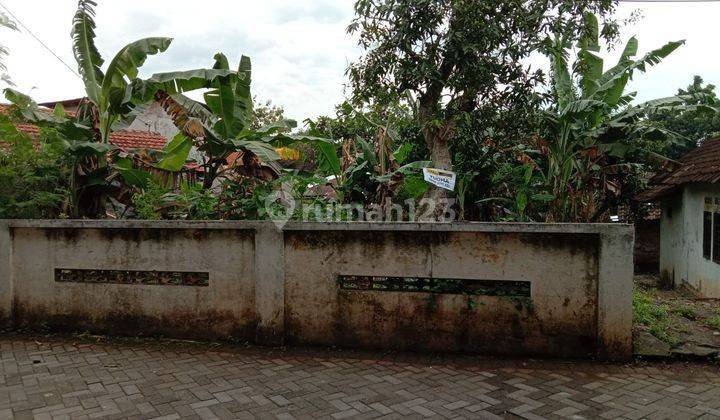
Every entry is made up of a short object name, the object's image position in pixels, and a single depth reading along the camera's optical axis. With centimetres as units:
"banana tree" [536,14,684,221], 605
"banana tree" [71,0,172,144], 623
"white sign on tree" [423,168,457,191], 571
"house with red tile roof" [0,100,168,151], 1315
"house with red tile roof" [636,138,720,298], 1064
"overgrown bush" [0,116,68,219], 586
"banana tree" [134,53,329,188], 603
